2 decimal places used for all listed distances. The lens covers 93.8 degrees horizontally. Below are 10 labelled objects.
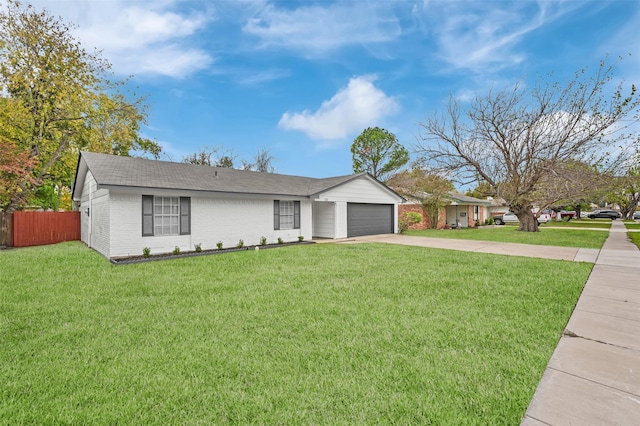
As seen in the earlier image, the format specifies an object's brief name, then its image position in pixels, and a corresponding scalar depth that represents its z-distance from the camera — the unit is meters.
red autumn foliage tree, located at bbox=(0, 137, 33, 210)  14.05
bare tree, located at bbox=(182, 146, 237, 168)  33.22
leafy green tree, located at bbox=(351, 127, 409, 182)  34.12
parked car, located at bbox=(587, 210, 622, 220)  43.62
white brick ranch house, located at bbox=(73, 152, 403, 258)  10.09
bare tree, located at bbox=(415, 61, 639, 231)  16.31
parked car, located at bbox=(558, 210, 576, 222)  43.21
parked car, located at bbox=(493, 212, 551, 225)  34.31
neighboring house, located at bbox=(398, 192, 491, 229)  23.95
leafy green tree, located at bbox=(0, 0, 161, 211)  16.89
